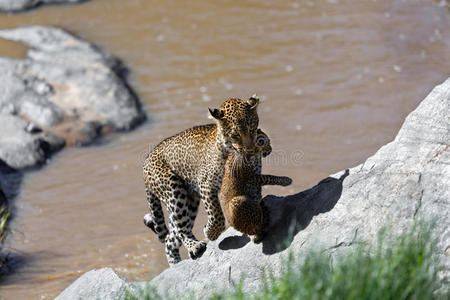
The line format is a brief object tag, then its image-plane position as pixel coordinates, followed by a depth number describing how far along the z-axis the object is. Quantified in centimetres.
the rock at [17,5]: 3312
